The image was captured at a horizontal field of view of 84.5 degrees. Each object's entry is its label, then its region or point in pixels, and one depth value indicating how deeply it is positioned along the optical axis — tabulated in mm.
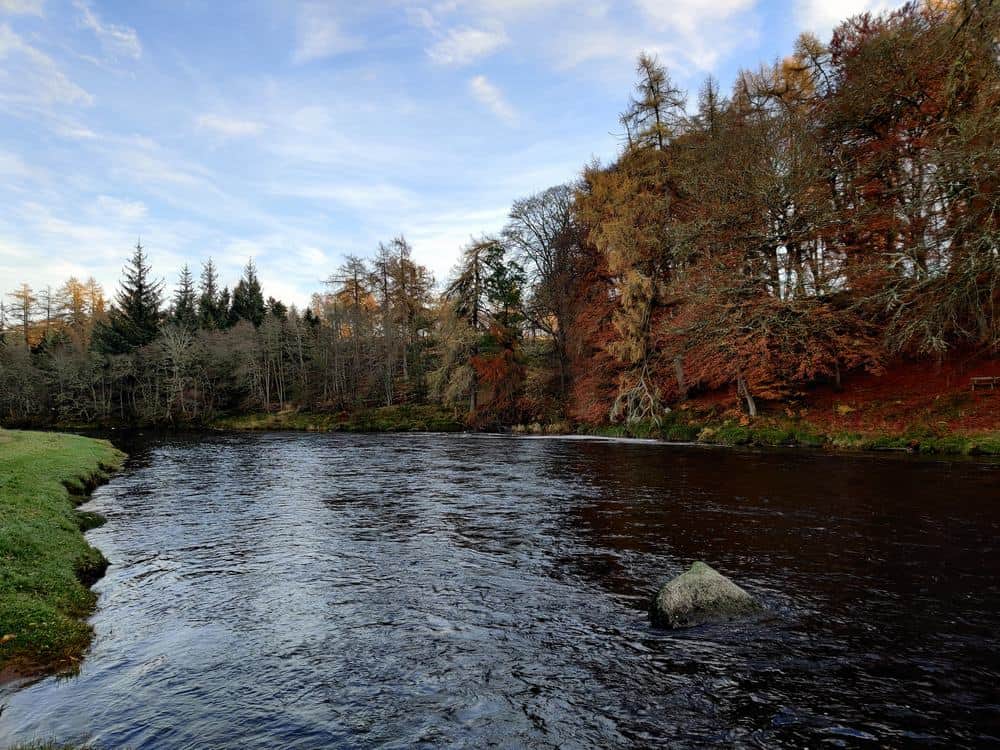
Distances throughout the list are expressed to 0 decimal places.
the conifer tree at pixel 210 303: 85812
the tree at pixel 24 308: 97250
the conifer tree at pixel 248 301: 90375
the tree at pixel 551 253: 44812
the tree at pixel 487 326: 47281
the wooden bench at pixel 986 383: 24634
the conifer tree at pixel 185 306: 81944
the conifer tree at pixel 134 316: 70562
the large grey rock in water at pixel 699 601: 7523
